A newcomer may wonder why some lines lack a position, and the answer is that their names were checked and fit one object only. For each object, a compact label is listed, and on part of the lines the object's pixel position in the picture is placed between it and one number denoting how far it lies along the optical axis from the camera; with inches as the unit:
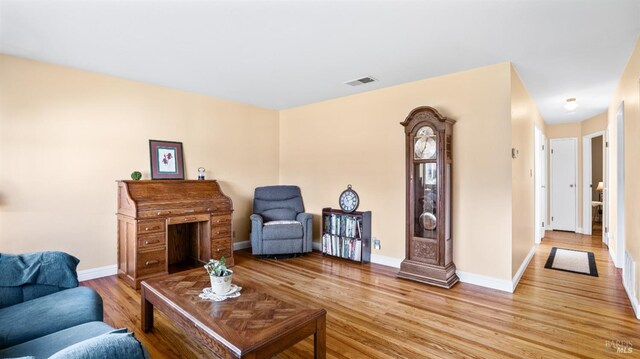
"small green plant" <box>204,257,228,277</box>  80.8
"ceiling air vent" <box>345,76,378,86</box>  147.1
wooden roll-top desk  130.8
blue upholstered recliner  168.9
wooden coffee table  60.8
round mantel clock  173.9
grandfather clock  132.3
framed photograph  155.9
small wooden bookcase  164.4
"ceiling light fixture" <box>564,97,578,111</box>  179.2
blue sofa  56.2
